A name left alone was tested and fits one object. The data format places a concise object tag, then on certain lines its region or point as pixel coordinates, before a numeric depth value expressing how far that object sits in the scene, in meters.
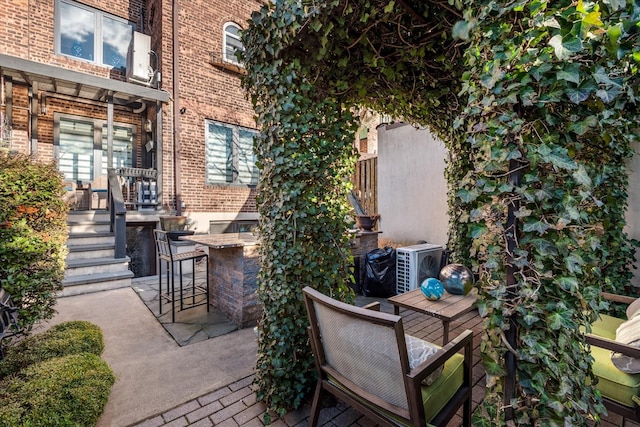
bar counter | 3.24
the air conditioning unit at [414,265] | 4.22
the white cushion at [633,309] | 2.19
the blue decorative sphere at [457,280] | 2.91
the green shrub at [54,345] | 2.12
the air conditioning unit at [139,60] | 6.40
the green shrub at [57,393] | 1.57
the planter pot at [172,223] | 5.69
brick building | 5.64
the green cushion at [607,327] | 2.20
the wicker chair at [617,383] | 1.56
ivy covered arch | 0.98
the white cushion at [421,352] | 1.52
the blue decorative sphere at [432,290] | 2.75
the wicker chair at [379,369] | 1.27
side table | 2.46
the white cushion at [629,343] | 1.61
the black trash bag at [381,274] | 4.40
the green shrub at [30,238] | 2.18
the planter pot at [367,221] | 5.02
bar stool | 3.43
